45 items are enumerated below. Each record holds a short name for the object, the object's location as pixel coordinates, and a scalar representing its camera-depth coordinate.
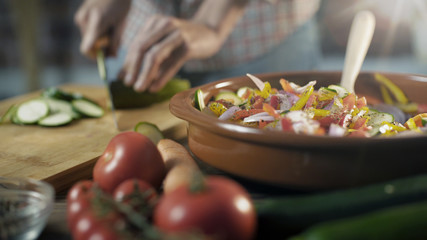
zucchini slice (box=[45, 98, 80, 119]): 1.11
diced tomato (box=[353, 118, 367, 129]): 0.82
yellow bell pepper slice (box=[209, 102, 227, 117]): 0.86
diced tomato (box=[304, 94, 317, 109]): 0.84
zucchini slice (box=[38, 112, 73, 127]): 1.06
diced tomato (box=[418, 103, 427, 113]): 0.94
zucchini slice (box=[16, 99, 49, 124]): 1.08
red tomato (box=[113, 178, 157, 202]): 0.69
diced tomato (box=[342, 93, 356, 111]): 0.85
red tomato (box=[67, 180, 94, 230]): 0.68
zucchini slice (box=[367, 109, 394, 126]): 0.85
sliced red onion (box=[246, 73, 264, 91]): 0.90
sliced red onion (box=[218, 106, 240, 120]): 0.84
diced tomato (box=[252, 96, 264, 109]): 0.85
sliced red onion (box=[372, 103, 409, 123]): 0.93
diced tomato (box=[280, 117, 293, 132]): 0.77
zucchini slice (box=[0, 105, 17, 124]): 1.10
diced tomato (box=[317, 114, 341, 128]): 0.80
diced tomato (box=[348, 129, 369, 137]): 0.78
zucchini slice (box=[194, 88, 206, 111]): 0.87
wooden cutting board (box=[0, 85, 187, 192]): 0.87
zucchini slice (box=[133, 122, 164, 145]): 0.94
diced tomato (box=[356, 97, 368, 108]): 0.88
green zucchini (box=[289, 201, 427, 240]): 0.62
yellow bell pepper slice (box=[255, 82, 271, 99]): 0.87
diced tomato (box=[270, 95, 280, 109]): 0.85
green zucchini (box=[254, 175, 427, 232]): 0.68
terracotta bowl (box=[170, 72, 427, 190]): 0.71
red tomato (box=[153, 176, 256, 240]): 0.62
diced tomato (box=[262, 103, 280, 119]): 0.80
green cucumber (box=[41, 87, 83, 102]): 1.17
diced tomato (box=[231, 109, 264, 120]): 0.83
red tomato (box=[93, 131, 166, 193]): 0.77
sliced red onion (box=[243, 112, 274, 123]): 0.81
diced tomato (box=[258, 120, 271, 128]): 0.81
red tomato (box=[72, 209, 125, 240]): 0.65
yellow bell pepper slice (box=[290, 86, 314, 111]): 0.83
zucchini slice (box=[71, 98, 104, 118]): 1.11
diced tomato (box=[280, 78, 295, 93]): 0.89
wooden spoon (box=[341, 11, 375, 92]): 0.94
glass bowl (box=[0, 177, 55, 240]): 0.68
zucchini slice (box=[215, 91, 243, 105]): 0.93
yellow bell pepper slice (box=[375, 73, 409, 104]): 0.96
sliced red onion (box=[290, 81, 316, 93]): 0.88
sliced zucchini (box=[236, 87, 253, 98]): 0.94
